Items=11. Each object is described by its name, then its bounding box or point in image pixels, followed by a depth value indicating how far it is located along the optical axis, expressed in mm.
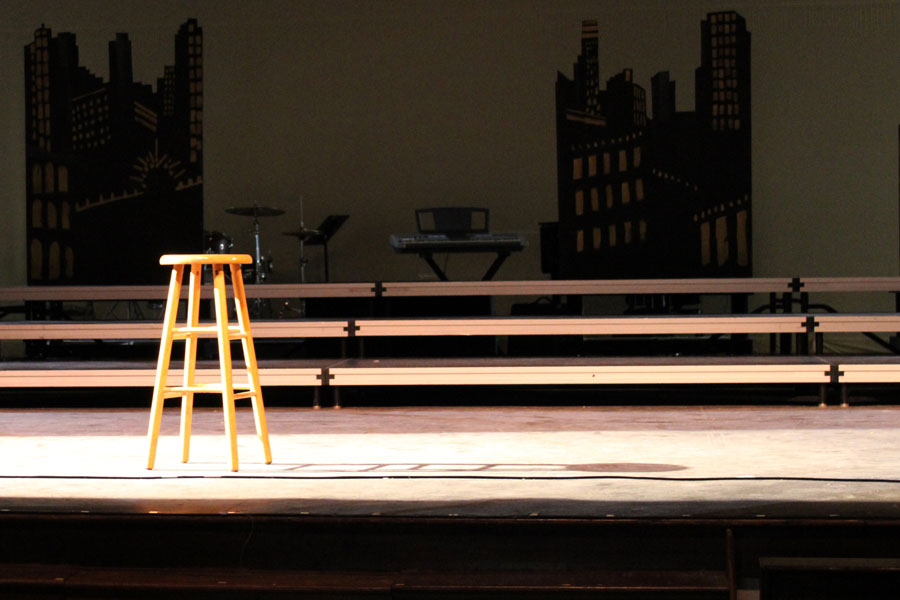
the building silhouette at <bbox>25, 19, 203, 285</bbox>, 14914
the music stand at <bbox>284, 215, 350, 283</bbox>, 13762
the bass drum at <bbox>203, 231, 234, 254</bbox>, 13664
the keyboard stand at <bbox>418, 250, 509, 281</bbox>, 11820
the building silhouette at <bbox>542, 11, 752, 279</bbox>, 14297
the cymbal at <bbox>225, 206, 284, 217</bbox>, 13408
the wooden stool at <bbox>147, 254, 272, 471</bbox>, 4937
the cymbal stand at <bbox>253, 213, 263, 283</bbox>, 13372
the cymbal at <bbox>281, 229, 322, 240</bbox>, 13656
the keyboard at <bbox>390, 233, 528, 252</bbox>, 11508
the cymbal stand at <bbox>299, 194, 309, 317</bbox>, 13640
